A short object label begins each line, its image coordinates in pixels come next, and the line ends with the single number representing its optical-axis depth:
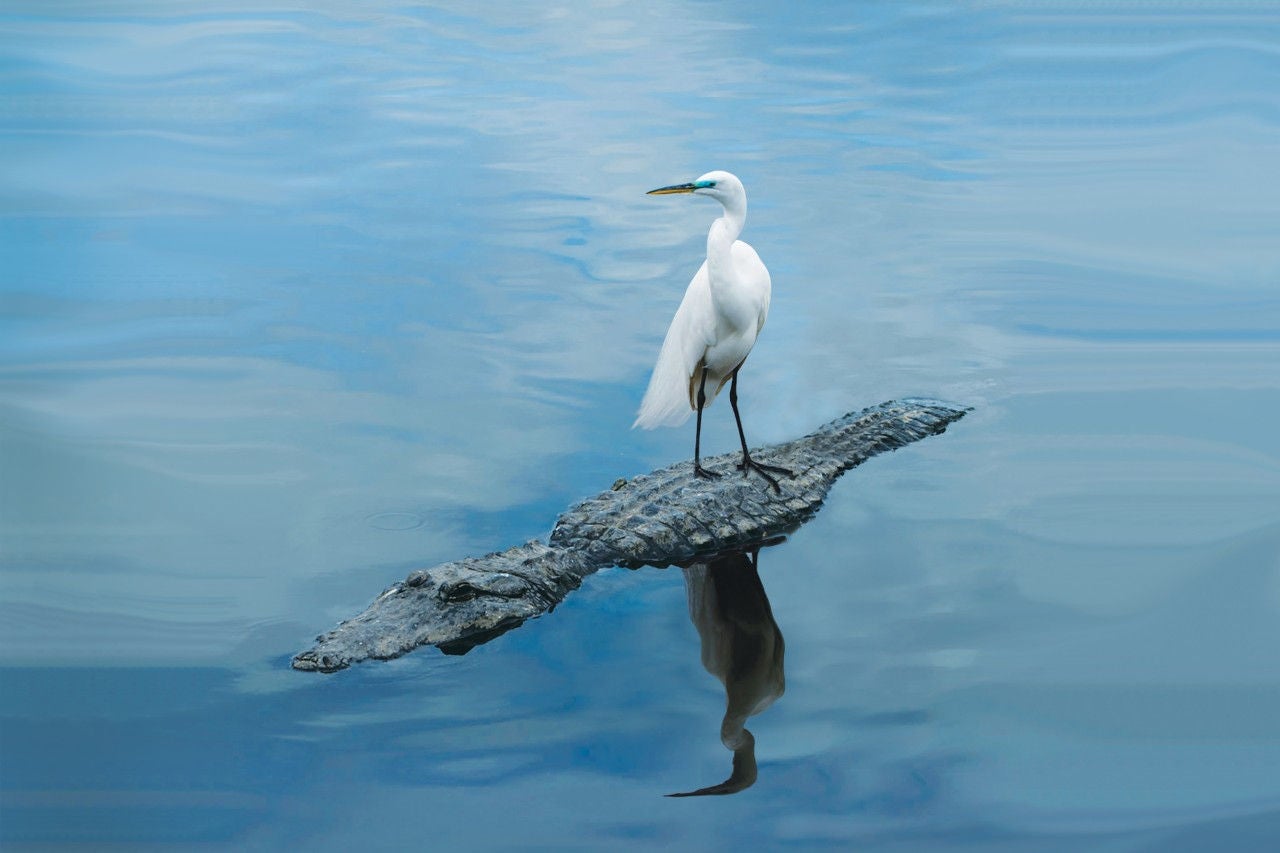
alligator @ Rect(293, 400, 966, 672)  6.38
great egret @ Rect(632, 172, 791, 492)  7.24
